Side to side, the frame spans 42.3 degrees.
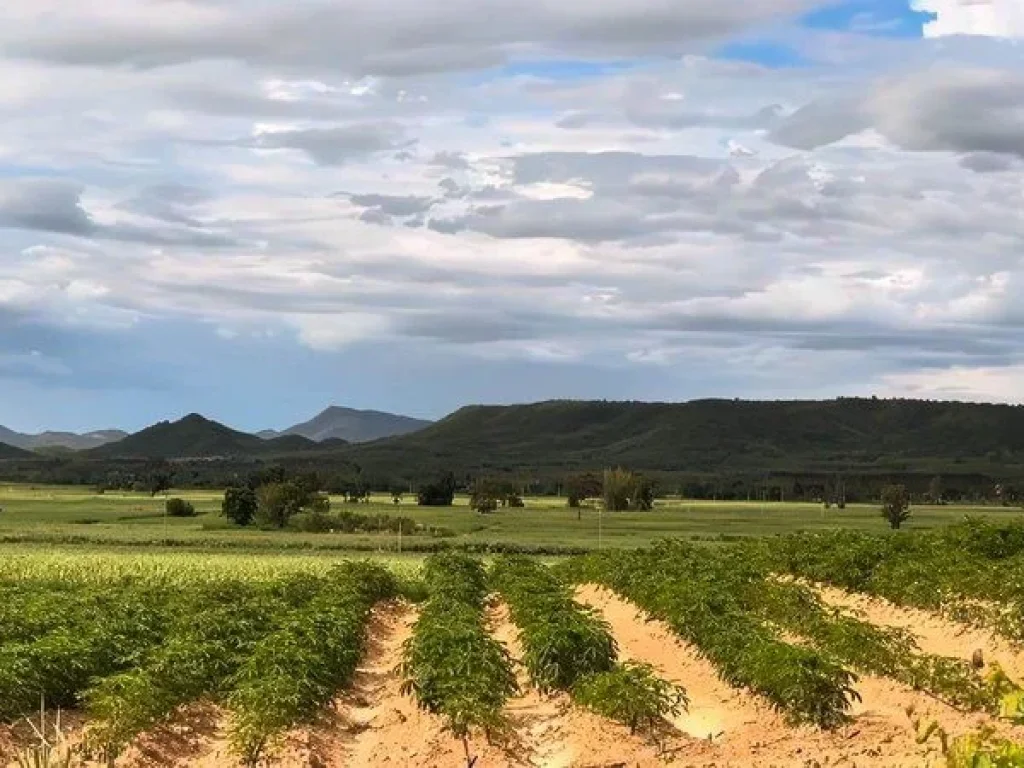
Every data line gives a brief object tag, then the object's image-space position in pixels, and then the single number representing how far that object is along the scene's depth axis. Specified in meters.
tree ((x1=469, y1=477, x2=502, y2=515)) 116.25
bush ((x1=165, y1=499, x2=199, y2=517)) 101.06
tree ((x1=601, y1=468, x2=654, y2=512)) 131.88
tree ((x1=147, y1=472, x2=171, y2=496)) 150.88
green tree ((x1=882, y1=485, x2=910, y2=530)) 91.81
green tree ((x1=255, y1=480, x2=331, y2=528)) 91.56
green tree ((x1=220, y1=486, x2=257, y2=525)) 91.31
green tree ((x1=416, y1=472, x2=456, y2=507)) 134.12
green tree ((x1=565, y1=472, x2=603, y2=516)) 134.25
